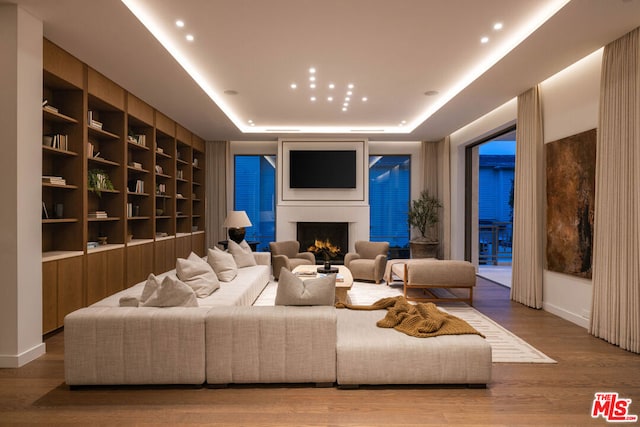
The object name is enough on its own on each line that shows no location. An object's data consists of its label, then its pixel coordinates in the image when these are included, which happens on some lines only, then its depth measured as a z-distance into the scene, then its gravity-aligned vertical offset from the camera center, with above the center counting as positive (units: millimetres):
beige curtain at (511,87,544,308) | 5129 +85
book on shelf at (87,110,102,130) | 4696 +1051
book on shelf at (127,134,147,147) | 5899 +1077
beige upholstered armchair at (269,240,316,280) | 6875 -884
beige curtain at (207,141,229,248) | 9000 +432
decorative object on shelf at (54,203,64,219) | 4270 -23
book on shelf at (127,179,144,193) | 6102 +354
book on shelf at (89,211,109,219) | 4899 -75
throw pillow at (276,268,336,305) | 2998 -631
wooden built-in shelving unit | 4047 +254
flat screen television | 8695 +967
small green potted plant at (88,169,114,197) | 4719 +340
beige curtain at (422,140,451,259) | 8523 +713
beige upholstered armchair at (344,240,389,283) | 6777 -928
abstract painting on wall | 4277 +99
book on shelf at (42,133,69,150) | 4074 +717
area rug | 3396 -1268
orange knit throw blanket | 2902 -874
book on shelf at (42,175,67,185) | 3922 +289
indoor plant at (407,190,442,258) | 8680 -317
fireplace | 8992 -525
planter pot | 8656 -869
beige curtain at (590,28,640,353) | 3533 +91
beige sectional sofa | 2707 -1006
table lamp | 7191 -208
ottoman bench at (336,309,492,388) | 2744 -1082
